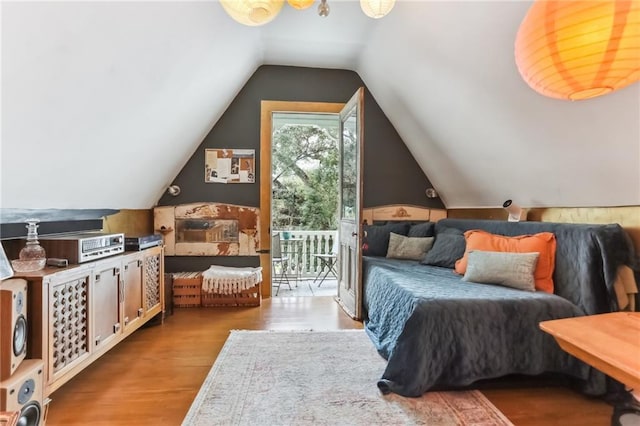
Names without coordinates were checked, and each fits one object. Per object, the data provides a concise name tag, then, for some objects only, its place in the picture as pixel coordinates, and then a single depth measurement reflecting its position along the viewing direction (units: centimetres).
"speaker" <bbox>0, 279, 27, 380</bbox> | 139
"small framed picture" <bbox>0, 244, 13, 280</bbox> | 146
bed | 196
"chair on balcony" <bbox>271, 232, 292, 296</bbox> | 469
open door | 326
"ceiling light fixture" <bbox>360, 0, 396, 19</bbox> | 198
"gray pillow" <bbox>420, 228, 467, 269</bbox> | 325
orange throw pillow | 243
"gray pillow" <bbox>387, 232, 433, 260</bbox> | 367
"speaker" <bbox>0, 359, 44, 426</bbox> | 131
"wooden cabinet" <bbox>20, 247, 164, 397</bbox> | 169
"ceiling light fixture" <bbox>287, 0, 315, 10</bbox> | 187
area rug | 174
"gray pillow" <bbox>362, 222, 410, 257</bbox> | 394
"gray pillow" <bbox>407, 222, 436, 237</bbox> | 387
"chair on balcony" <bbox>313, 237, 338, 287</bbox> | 511
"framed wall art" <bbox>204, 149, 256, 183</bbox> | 402
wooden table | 105
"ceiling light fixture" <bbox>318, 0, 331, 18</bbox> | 196
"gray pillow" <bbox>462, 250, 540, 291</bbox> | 239
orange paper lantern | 97
